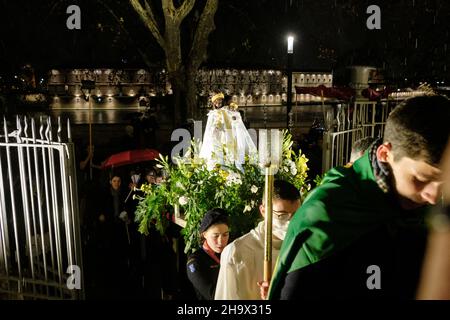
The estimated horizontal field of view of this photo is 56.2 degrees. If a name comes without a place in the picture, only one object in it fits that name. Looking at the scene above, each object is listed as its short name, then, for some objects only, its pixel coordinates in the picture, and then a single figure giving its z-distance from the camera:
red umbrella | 6.76
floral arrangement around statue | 4.55
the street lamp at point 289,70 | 12.88
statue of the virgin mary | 7.11
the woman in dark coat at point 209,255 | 3.37
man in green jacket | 1.46
